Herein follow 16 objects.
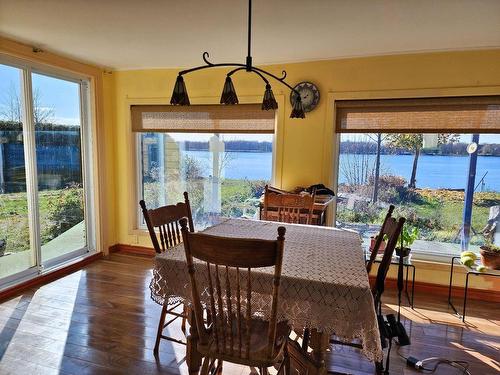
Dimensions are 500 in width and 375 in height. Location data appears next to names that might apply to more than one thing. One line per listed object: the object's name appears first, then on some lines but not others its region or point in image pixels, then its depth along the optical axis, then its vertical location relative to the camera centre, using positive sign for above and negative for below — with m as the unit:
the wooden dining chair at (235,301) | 1.32 -0.68
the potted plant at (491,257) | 2.80 -0.80
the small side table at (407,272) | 2.85 -1.10
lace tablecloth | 1.45 -0.61
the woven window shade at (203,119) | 3.69 +0.42
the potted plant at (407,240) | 2.88 -0.71
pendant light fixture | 1.80 +0.34
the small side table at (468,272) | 2.80 -0.94
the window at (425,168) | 3.13 -0.08
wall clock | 3.43 +0.65
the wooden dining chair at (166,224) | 2.12 -0.46
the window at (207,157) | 3.80 -0.03
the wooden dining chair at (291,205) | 2.86 -0.42
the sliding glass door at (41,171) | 3.10 -0.21
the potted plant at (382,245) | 3.02 -0.80
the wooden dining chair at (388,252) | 1.75 -0.50
